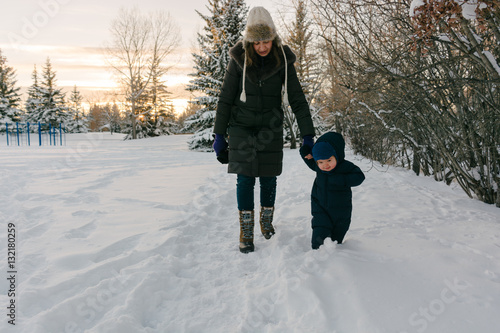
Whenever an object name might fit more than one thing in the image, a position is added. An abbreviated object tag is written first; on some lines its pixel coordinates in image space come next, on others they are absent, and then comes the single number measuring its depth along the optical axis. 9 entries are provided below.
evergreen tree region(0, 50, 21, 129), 27.44
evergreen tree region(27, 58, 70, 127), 32.56
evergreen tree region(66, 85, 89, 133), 40.44
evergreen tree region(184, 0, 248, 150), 14.69
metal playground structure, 22.37
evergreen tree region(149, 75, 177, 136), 30.44
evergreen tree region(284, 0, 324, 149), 15.16
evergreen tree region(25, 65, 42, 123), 33.28
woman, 2.61
